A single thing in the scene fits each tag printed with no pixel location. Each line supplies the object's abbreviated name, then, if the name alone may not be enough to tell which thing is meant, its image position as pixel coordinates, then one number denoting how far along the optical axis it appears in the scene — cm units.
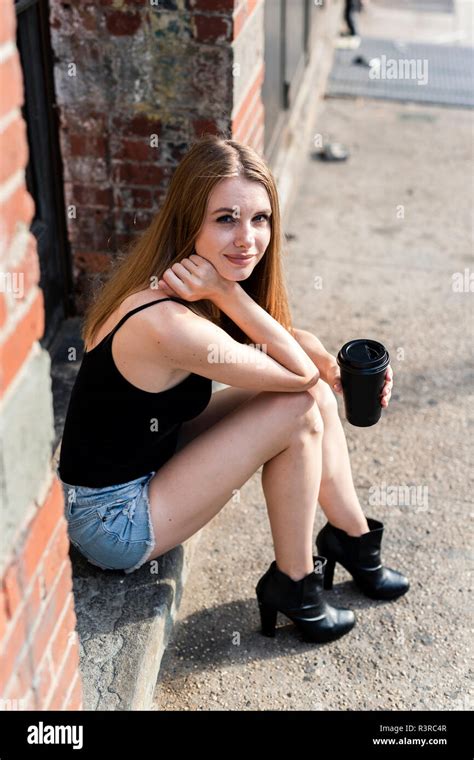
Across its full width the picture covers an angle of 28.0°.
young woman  270
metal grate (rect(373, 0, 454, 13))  1055
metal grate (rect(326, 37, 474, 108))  779
